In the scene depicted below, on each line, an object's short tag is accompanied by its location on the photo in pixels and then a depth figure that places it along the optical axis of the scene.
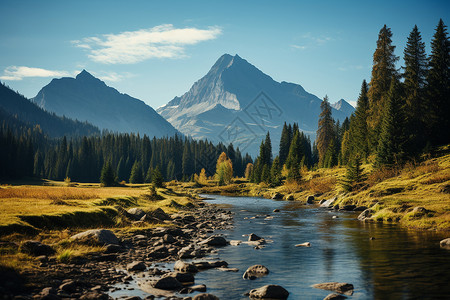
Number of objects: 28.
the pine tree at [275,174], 102.19
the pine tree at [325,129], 97.06
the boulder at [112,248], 19.19
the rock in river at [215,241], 23.77
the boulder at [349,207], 47.80
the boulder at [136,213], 32.30
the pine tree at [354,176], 56.34
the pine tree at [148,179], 150.93
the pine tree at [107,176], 97.00
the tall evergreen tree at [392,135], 55.09
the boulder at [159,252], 19.35
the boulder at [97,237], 19.52
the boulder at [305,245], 23.83
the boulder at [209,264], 17.25
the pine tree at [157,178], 76.00
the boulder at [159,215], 34.75
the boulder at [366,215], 37.28
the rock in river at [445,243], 21.15
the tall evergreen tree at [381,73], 67.88
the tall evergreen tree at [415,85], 58.86
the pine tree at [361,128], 76.18
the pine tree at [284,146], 135.38
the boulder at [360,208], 46.37
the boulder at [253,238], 25.70
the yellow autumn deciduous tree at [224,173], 126.12
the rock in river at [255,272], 15.75
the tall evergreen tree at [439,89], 58.81
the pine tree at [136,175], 132.50
